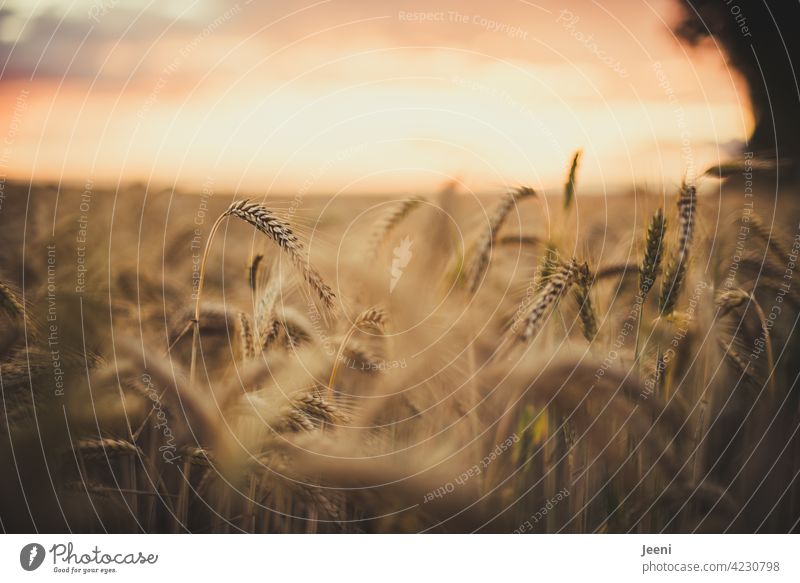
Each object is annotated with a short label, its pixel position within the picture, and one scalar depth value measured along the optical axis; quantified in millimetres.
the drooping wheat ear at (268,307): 558
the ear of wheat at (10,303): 549
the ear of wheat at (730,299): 586
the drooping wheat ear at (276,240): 548
